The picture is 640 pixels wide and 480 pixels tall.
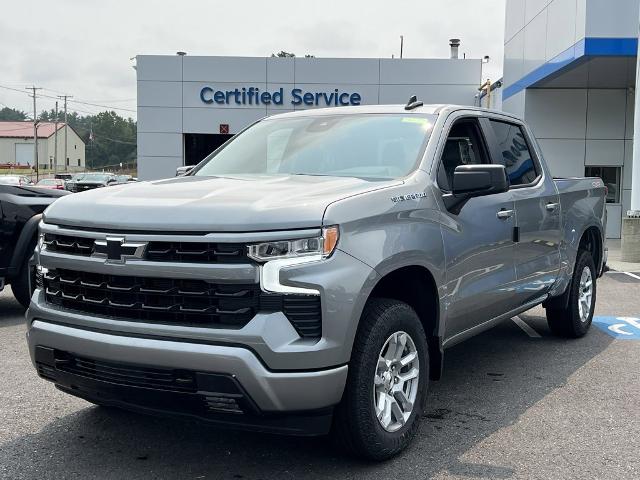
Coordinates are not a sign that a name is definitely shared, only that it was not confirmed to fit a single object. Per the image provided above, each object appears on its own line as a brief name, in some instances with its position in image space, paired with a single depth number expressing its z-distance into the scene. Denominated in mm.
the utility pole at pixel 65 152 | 106125
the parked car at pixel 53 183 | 47438
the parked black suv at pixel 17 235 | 7383
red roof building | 104500
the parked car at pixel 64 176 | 73469
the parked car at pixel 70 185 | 47284
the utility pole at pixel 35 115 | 79250
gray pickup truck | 3199
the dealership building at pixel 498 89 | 15969
